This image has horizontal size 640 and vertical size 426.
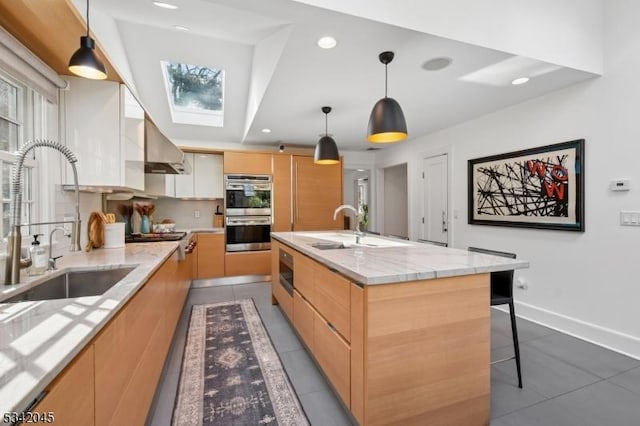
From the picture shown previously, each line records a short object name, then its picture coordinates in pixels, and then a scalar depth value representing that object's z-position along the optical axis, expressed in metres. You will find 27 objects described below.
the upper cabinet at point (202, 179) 4.53
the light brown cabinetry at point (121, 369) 0.73
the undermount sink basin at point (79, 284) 1.42
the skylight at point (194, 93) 3.59
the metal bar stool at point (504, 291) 1.87
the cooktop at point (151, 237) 2.84
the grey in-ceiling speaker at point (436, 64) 2.19
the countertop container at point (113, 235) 2.32
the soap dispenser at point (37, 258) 1.36
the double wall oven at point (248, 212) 4.41
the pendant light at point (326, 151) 3.04
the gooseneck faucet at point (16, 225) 1.17
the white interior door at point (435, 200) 4.15
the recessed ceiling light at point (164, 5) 2.03
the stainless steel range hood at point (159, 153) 2.54
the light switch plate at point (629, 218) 2.26
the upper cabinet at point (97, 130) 1.97
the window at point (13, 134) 1.55
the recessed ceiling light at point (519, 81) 2.54
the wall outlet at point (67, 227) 1.97
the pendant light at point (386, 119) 1.97
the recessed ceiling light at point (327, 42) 1.91
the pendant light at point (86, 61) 1.37
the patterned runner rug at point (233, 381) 1.61
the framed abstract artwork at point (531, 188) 2.64
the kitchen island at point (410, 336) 1.32
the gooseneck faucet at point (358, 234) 2.56
